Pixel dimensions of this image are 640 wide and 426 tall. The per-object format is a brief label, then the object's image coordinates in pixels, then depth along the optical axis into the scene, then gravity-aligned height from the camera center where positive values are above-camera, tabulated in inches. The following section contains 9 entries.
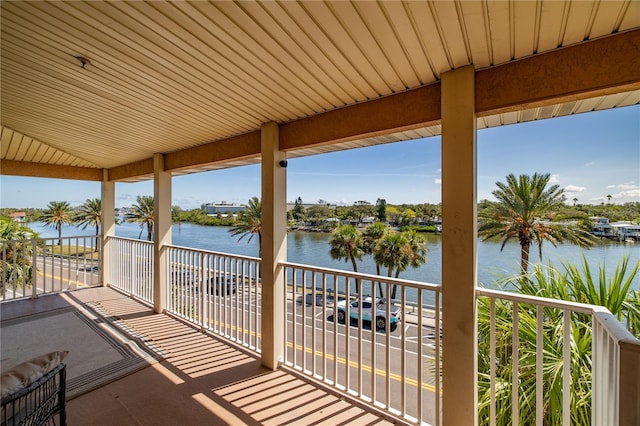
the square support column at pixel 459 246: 71.6 -8.2
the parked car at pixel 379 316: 474.5 -178.9
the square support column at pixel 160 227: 170.6 -8.0
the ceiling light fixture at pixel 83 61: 71.0 +38.1
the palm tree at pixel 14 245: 181.5 -20.3
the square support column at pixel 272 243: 115.0 -11.8
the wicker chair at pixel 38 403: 45.2 -33.3
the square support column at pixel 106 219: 222.5 -4.1
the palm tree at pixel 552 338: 73.7 -35.4
